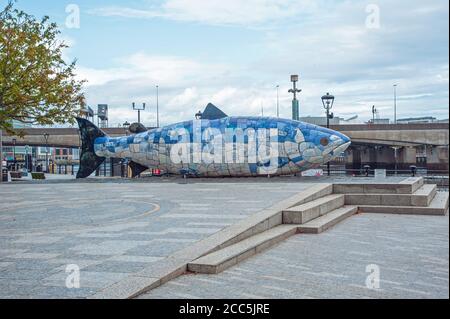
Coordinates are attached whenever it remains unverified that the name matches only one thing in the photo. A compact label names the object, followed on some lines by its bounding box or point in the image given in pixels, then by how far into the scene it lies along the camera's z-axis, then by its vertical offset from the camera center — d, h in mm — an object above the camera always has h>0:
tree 15555 +2423
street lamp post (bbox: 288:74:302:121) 38062 +4383
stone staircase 9406 -1768
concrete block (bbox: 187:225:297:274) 8578 -1796
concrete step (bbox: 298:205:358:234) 13094 -1830
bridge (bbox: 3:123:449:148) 54375 +2190
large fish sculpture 26688 +475
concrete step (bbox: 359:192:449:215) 17828 -1917
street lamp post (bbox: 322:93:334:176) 29797 +3107
